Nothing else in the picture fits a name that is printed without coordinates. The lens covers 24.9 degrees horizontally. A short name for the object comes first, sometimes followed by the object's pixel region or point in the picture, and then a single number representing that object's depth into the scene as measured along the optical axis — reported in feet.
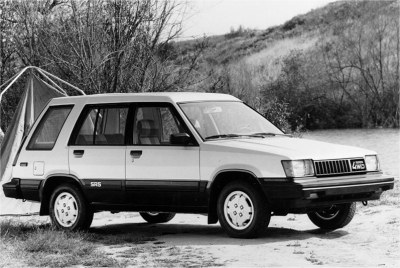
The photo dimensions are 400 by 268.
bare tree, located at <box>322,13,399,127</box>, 151.02
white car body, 35.42
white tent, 49.93
